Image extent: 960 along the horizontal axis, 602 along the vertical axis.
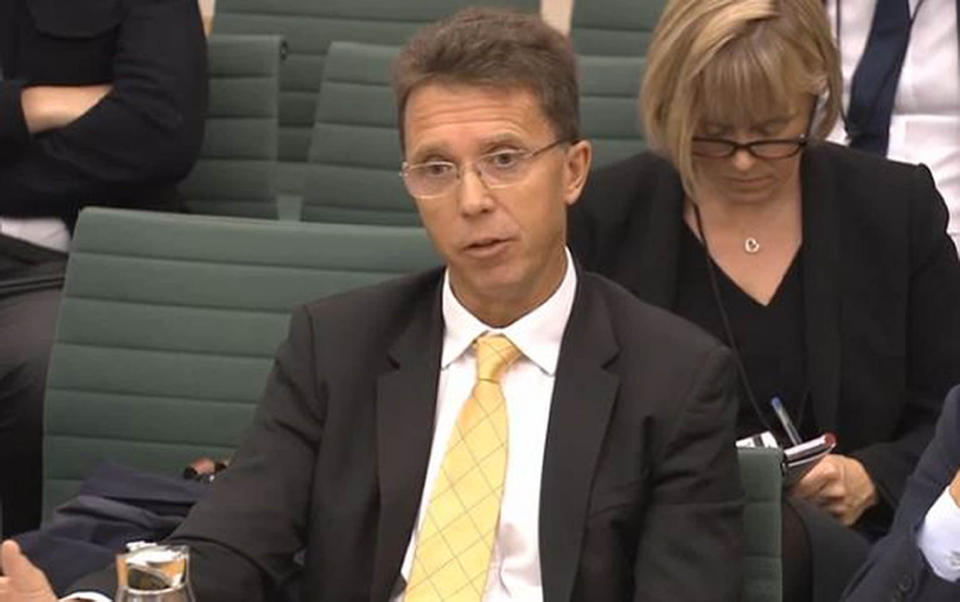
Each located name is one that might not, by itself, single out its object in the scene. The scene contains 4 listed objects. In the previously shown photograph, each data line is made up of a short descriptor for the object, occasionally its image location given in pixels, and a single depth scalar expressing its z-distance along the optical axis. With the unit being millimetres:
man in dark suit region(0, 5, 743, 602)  4895
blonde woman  6125
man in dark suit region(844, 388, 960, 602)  4512
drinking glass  3752
